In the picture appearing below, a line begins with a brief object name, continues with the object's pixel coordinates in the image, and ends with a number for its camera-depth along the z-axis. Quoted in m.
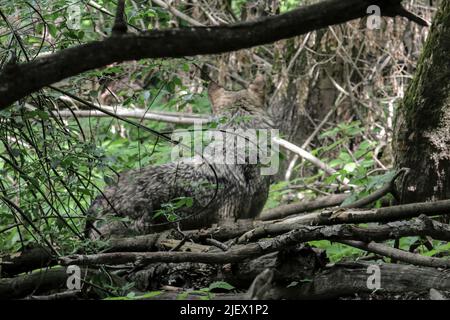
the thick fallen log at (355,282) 7.93
